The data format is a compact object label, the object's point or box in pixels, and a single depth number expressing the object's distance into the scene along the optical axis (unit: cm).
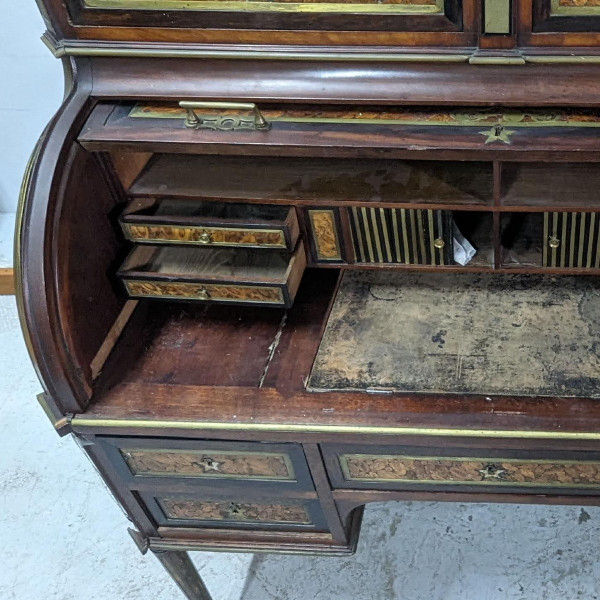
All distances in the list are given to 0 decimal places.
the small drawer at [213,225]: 140
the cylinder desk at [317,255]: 125
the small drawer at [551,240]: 134
